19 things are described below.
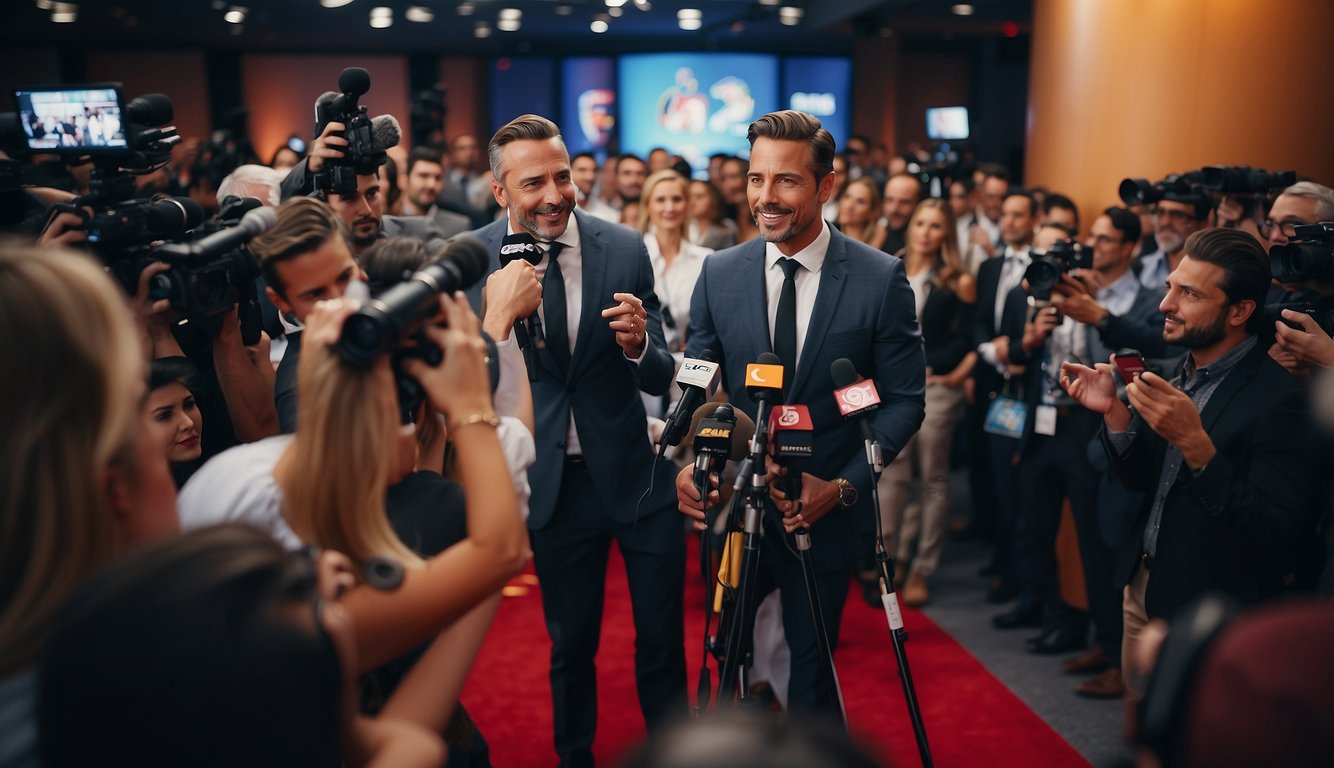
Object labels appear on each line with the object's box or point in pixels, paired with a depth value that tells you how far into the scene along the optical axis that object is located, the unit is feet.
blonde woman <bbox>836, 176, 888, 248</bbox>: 16.70
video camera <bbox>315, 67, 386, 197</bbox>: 8.71
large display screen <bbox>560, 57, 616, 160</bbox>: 58.54
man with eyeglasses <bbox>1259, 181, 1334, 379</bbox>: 8.00
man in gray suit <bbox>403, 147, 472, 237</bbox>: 18.99
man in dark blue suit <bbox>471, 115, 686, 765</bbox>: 9.05
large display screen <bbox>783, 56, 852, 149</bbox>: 58.29
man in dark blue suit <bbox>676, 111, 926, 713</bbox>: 8.70
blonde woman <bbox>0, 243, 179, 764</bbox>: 3.55
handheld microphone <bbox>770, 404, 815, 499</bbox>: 7.10
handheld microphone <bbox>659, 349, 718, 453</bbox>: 7.13
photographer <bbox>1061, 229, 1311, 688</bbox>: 7.57
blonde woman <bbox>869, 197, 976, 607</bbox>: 15.05
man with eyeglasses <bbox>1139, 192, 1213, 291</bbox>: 12.10
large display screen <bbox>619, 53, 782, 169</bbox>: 56.29
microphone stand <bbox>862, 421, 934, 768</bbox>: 7.57
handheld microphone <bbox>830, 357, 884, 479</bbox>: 7.30
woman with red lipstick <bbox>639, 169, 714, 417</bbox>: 15.66
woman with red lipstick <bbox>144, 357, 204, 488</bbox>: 7.20
